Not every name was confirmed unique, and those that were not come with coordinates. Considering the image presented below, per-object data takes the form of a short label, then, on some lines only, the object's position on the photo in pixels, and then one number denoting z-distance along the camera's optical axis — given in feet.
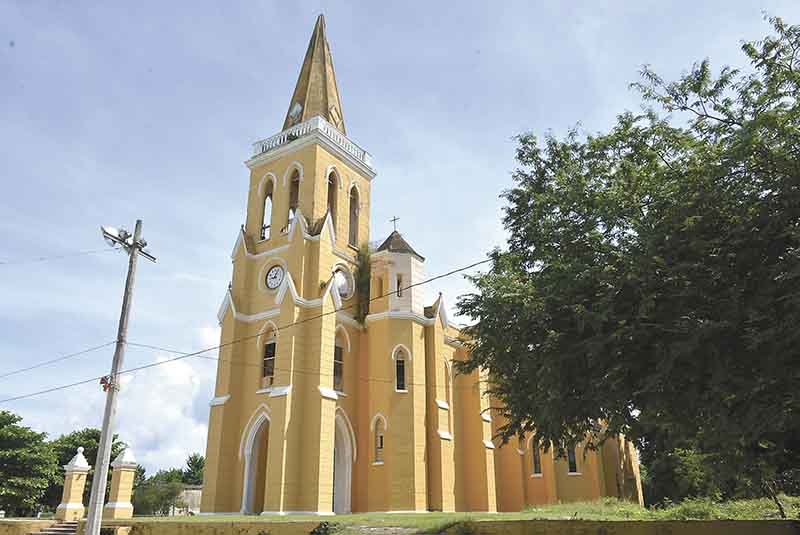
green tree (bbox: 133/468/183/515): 148.36
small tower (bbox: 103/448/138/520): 73.51
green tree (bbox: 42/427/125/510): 154.61
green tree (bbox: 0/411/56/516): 123.75
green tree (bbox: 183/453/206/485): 240.94
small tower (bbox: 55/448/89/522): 74.28
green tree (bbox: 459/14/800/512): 30.35
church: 81.25
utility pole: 45.55
